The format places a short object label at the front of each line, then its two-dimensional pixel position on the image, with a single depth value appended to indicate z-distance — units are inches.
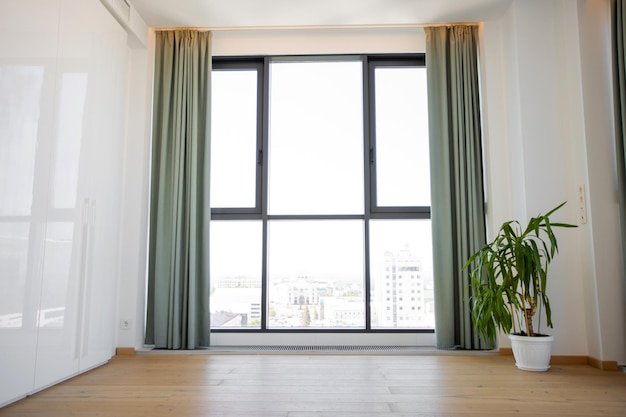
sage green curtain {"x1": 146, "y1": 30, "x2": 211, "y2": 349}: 142.0
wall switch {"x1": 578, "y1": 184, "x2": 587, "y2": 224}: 125.5
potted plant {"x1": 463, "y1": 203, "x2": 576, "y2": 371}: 116.2
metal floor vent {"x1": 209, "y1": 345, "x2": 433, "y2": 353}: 139.6
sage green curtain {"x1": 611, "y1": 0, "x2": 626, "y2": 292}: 115.1
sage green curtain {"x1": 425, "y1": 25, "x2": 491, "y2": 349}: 141.6
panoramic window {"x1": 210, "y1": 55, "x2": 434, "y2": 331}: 152.6
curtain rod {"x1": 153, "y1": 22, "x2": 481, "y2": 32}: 152.0
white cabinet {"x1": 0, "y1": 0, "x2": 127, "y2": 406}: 88.6
